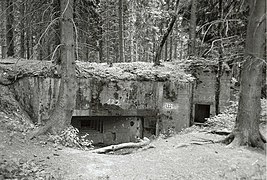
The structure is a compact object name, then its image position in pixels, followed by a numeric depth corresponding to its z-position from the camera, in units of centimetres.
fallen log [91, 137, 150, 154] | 786
